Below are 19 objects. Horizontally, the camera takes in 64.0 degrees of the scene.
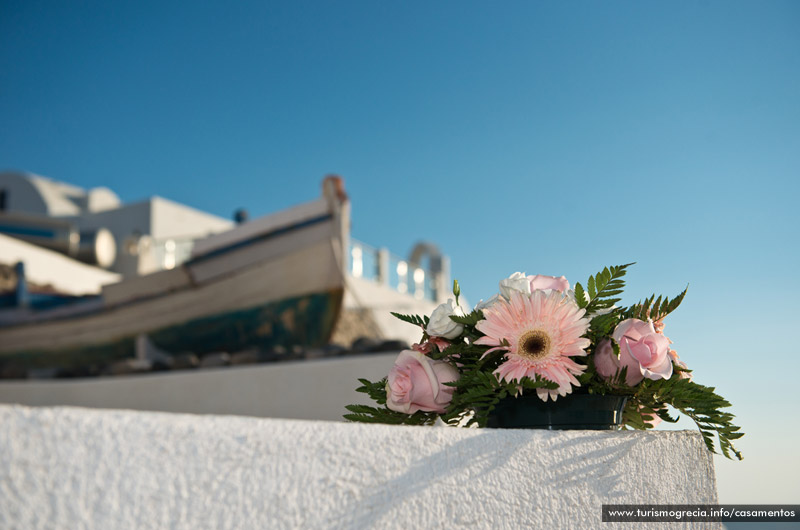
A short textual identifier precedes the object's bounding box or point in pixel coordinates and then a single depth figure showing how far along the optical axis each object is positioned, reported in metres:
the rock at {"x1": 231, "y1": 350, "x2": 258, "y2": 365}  4.71
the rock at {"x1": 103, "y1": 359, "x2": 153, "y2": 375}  5.25
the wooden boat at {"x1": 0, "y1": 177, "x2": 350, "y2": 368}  6.51
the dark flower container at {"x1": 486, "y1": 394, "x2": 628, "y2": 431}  1.09
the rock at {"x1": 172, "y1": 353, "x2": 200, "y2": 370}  4.98
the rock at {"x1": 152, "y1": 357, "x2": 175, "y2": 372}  5.09
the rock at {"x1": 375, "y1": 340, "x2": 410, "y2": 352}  4.17
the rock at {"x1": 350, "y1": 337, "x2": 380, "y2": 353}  4.18
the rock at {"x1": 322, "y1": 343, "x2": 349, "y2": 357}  4.39
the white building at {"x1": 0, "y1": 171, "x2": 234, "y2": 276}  13.82
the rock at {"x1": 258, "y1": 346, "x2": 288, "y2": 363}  4.60
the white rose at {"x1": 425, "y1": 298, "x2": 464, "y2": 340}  1.15
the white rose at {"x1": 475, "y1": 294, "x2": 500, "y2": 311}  1.17
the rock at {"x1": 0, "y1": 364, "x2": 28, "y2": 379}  6.01
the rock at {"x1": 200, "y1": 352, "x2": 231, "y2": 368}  4.90
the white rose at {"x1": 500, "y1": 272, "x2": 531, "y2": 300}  1.11
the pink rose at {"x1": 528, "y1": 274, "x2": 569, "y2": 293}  1.12
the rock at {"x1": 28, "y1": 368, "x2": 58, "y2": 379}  5.79
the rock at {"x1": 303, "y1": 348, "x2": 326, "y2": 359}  4.46
